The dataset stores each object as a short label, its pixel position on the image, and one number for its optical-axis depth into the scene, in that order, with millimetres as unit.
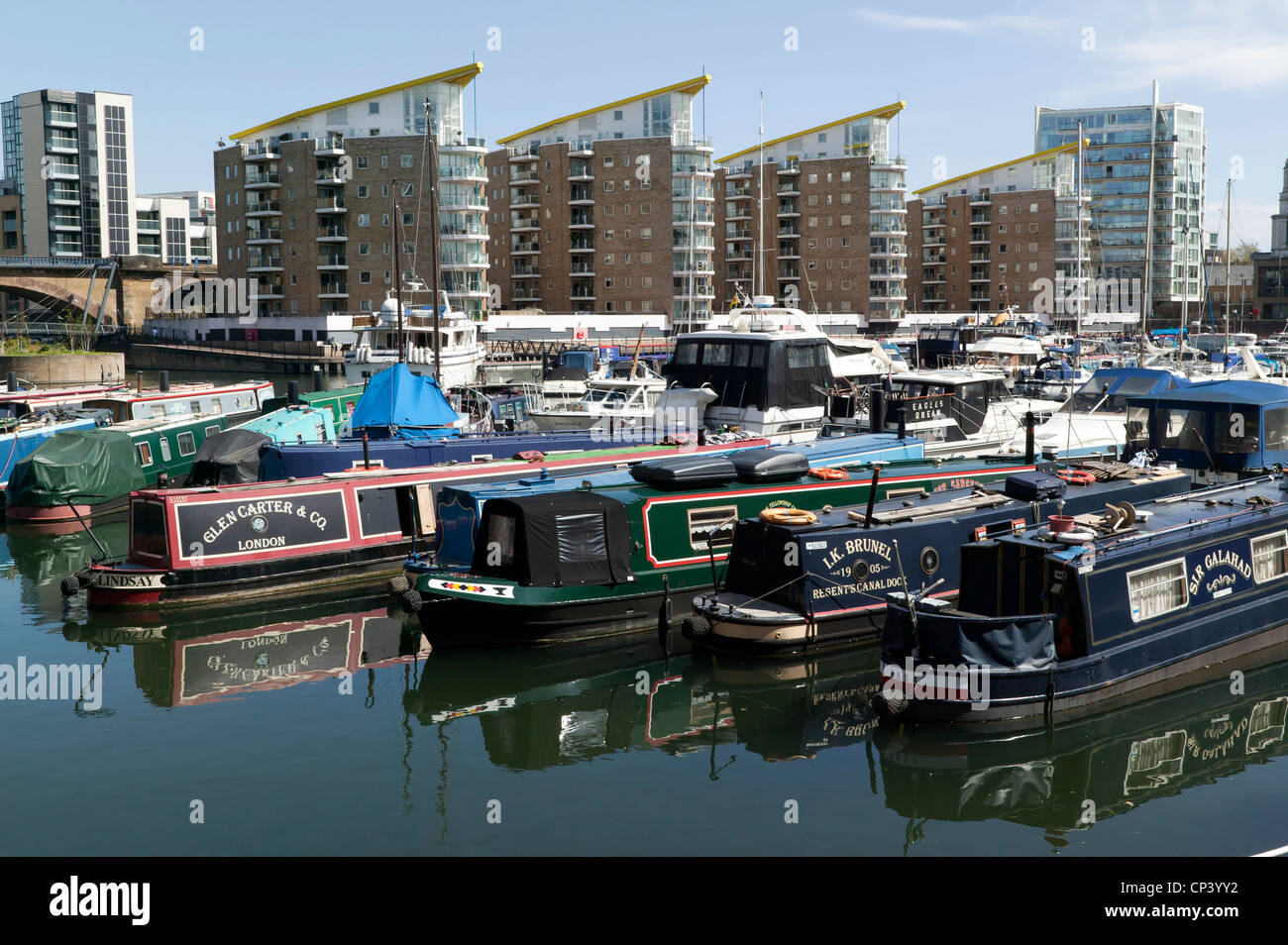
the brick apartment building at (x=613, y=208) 94125
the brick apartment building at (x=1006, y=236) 118812
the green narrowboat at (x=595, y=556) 18703
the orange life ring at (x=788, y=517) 18016
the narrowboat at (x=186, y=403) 38406
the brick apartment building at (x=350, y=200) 87125
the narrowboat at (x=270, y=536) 21719
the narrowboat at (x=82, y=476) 29953
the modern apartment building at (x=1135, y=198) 142875
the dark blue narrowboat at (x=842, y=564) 17656
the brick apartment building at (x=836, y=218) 104375
